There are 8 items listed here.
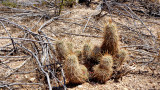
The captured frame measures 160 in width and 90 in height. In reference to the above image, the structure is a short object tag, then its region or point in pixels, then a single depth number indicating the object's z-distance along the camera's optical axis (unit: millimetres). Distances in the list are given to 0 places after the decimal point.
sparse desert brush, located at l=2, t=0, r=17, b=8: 5394
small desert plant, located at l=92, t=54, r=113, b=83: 2715
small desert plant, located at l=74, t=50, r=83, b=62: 3204
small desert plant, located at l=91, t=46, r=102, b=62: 3146
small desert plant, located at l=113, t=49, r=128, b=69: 3008
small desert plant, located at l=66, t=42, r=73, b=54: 3080
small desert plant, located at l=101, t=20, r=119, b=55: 2908
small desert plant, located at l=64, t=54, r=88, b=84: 2533
